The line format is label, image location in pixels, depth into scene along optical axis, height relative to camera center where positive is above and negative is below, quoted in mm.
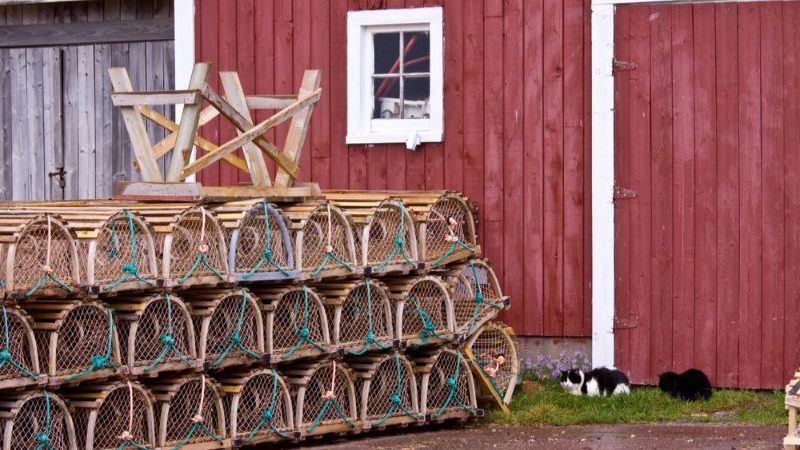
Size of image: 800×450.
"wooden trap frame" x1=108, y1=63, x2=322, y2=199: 10914 +580
